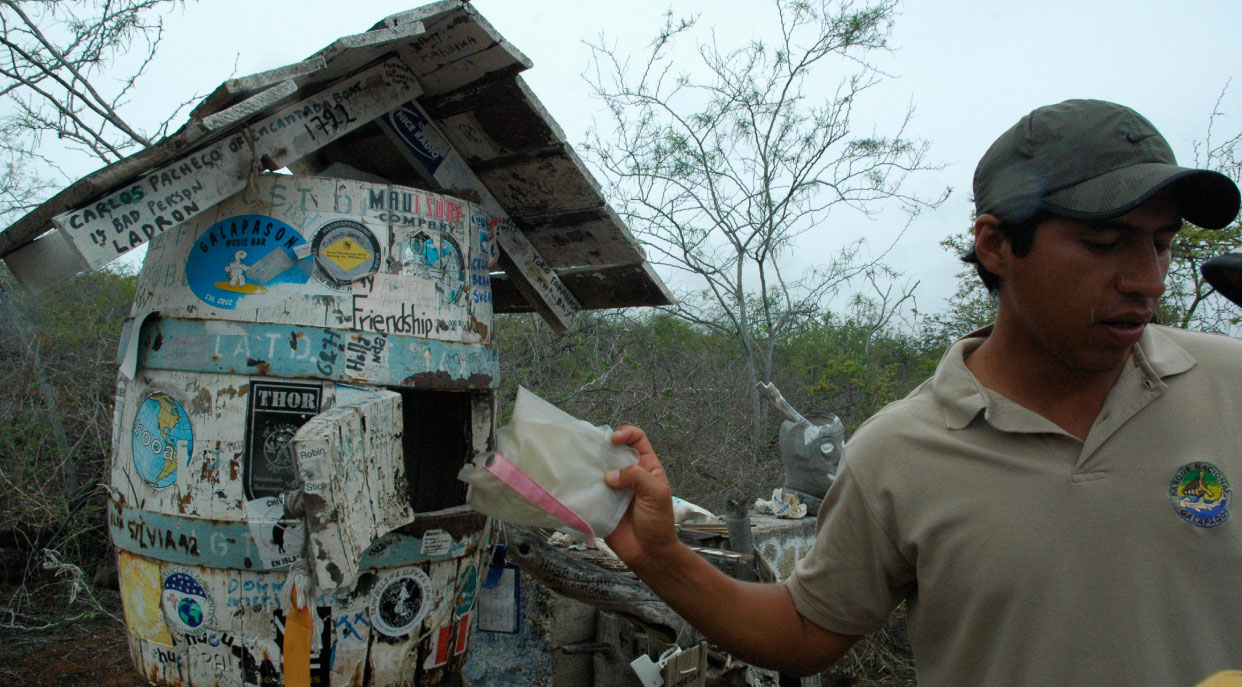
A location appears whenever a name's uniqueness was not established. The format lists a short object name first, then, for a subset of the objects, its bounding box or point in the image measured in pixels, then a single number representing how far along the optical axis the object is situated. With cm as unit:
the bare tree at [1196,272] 711
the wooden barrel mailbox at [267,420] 234
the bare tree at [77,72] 509
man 127
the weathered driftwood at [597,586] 332
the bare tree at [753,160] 896
